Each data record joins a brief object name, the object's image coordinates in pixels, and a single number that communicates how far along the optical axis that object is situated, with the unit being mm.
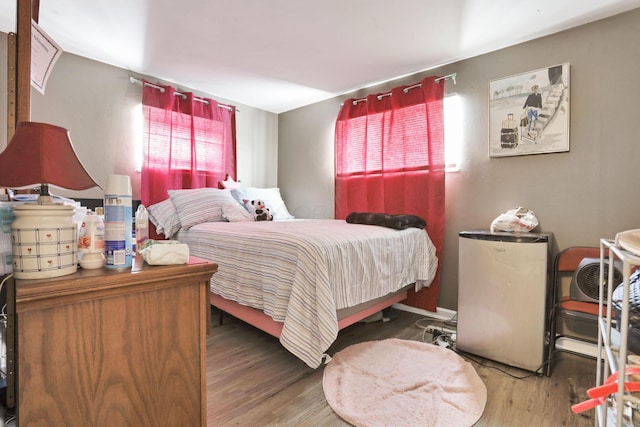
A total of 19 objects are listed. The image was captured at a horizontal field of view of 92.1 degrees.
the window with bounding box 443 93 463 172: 2701
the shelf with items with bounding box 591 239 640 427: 687
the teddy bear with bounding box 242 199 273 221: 3141
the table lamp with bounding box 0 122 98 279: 682
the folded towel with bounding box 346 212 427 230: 2508
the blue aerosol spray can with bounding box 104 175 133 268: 804
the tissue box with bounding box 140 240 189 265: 855
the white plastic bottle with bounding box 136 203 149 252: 1234
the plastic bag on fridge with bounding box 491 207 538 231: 2180
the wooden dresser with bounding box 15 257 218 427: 656
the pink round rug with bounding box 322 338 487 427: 1416
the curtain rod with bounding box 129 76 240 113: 2924
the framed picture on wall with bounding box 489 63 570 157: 2176
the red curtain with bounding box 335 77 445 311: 2740
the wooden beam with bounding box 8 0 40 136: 1009
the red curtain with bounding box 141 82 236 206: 2994
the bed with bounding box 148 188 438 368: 1651
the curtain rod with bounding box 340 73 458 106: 2689
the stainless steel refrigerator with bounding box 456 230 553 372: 1800
